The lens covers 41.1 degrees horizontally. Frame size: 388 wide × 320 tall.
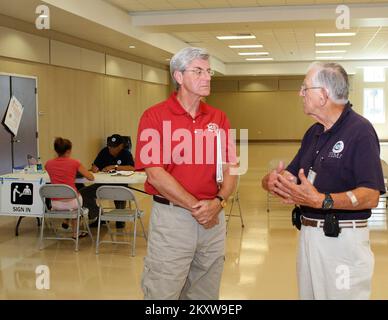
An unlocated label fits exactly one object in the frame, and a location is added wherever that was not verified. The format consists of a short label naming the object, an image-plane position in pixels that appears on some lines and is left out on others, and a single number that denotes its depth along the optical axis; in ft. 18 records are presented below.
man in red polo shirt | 8.12
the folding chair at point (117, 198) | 18.89
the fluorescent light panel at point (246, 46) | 49.52
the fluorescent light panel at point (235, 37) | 43.24
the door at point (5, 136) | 28.40
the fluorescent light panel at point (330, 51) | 55.21
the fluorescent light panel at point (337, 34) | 41.96
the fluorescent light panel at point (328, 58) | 61.87
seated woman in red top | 20.31
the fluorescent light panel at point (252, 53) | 56.95
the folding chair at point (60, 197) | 19.53
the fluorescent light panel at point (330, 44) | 48.70
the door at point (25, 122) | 30.01
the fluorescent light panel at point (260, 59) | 63.98
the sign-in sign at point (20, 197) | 20.90
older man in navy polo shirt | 7.21
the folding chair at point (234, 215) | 24.06
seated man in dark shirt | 23.72
